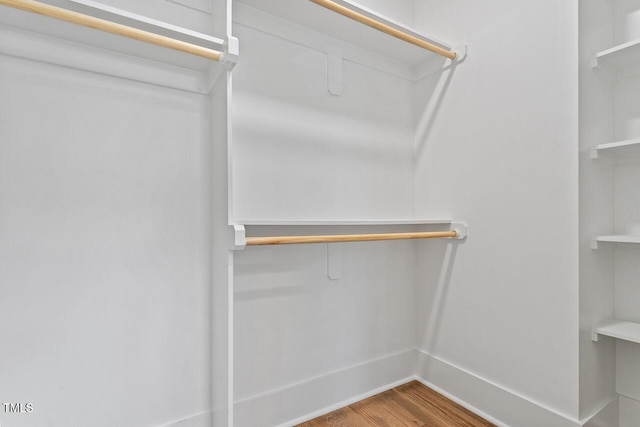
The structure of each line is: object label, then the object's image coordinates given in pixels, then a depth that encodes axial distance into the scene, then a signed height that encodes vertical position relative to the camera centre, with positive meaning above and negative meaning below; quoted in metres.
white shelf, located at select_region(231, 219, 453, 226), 1.19 -0.03
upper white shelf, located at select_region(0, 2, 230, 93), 0.96 +0.55
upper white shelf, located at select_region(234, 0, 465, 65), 1.32 +0.84
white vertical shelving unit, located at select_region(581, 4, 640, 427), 1.24 +0.02
